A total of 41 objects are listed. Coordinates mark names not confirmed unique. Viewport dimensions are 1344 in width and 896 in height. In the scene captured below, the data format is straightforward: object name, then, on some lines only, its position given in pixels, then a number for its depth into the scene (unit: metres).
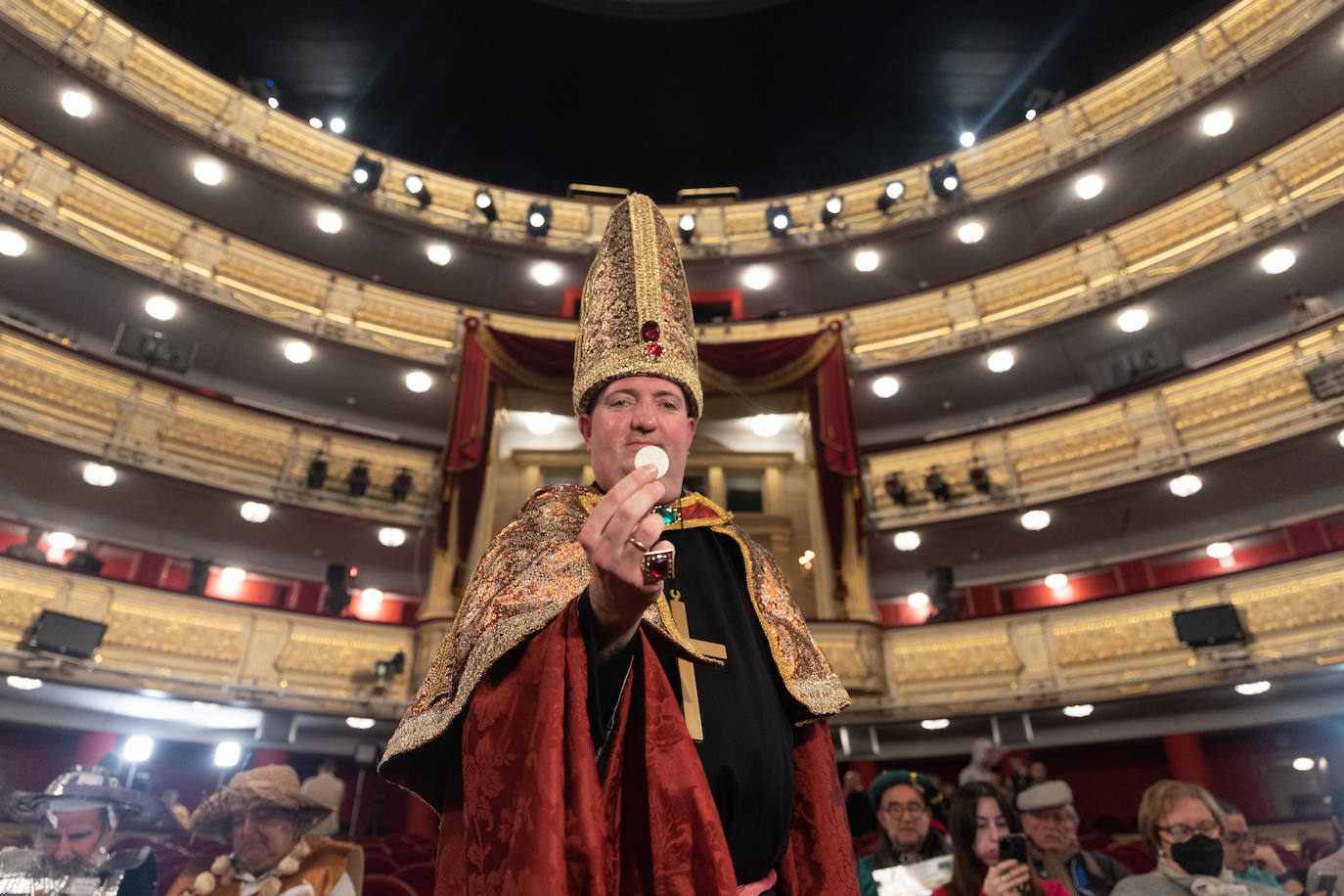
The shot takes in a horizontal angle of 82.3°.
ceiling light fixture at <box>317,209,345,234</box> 15.07
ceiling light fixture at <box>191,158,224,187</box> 13.95
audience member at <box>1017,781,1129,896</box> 3.98
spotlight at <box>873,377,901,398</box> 14.57
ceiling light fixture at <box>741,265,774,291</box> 16.52
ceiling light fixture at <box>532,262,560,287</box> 16.28
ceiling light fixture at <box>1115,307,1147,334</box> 13.04
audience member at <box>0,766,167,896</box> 3.19
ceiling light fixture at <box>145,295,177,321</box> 12.77
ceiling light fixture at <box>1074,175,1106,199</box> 14.44
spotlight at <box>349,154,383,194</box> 15.02
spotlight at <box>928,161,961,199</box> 15.21
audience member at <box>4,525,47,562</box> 9.63
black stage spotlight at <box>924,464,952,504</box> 12.90
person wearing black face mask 2.96
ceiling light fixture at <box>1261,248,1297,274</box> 12.01
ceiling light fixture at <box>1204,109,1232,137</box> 13.20
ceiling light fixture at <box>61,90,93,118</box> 12.67
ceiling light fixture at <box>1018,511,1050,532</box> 12.32
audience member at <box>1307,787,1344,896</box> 4.17
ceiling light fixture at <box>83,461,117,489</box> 11.02
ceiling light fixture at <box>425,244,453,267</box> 15.82
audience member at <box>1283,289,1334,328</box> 11.48
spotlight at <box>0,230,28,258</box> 11.54
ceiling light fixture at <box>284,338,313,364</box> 13.65
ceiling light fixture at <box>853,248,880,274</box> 15.95
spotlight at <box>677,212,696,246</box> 16.45
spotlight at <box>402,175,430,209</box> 15.41
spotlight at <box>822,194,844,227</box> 16.00
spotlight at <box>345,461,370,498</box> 12.42
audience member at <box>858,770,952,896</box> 3.88
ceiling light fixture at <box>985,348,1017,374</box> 13.98
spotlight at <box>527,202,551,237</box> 16.12
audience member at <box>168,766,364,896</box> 3.04
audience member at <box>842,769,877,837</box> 3.11
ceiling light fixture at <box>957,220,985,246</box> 15.28
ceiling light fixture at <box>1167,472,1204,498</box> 11.17
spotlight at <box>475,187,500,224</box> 15.71
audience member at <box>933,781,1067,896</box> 3.12
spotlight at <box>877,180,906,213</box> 15.48
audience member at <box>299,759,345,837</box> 5.15
